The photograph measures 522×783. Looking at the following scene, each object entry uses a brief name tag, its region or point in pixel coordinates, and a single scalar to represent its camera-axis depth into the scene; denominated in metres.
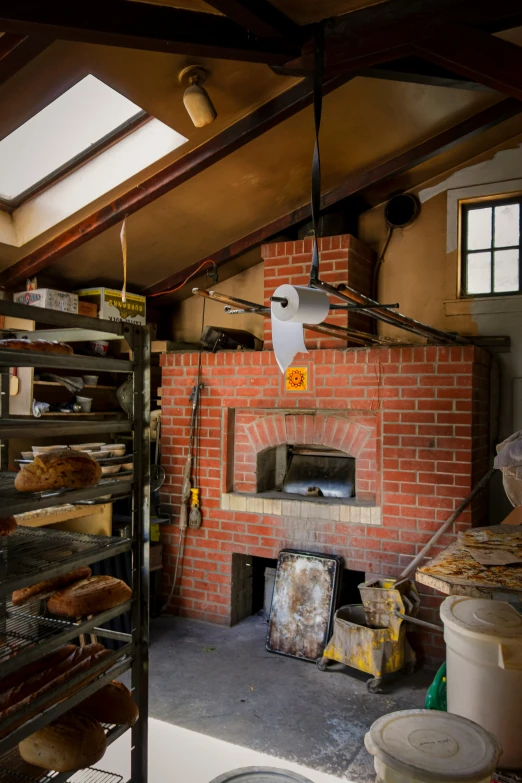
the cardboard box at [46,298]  3.79
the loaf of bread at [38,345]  1.63
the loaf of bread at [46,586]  1.80
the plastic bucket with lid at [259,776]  1.82
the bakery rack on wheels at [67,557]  1.44
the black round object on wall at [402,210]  4.10
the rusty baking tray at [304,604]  3.47
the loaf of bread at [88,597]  1.71
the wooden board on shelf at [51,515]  3.02
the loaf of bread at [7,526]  1.57
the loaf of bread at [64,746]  1.47
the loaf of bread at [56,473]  1.62
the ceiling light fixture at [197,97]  2.62
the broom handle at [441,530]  3.32
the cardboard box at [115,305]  4.15
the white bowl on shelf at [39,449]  3.34
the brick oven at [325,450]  3.41
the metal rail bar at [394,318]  2.02
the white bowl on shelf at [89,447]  3.39
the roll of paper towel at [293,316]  1.83
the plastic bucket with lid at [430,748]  1.49
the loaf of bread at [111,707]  1.68
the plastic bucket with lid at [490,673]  1.98
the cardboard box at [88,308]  4.08
